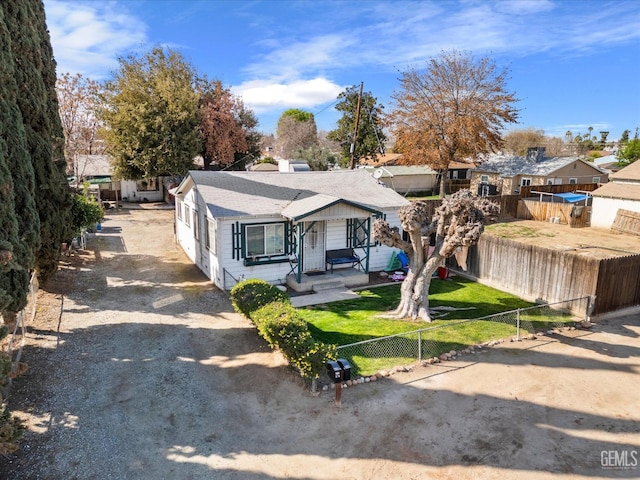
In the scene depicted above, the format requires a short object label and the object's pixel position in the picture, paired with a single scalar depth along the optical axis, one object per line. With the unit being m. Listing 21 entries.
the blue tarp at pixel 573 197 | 29.15
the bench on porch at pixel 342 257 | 16.94
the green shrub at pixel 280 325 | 9.34
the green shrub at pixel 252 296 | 11.29
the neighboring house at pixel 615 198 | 26.16
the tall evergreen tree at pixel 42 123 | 12.37
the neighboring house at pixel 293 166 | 25.05
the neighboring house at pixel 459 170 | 46.75
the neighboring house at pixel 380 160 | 47.27
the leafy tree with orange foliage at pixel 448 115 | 34.91
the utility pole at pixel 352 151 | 28.31
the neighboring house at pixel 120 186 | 40.97
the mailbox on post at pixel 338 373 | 8.67
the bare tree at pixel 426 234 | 12.21
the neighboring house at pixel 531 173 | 38.53
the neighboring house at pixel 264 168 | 40.19
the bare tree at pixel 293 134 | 67.25
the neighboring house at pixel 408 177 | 42.69
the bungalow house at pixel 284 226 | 15.53
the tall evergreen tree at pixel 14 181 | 8.78
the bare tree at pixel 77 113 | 32.44
